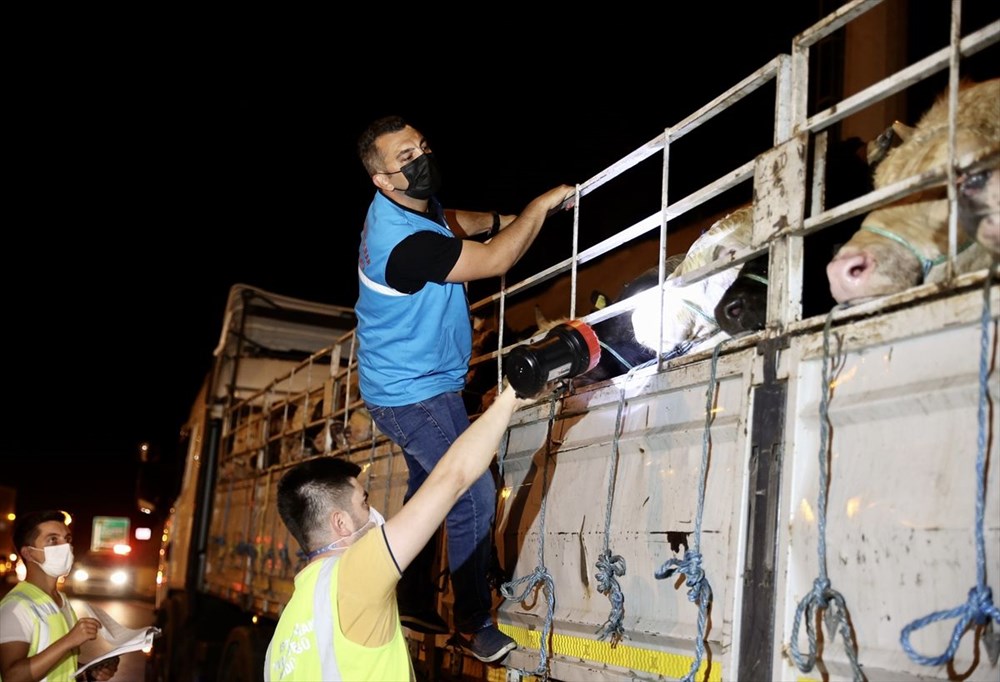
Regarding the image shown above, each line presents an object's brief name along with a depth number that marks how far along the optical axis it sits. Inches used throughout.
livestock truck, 75.0
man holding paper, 170.1
